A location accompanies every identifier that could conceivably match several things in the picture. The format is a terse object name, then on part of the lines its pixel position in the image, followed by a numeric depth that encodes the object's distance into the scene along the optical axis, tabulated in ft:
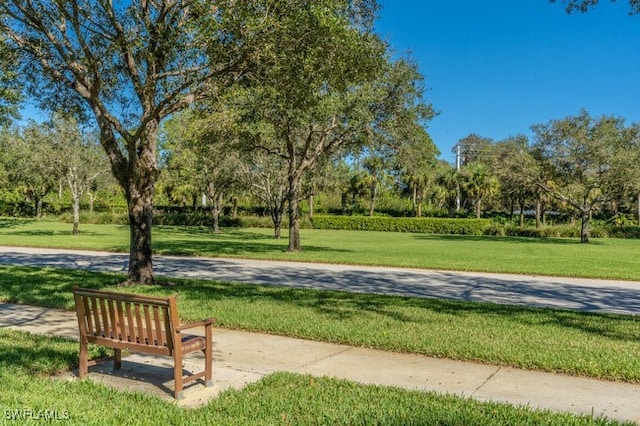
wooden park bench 16.28
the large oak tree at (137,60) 31.76
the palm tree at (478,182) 200.54
